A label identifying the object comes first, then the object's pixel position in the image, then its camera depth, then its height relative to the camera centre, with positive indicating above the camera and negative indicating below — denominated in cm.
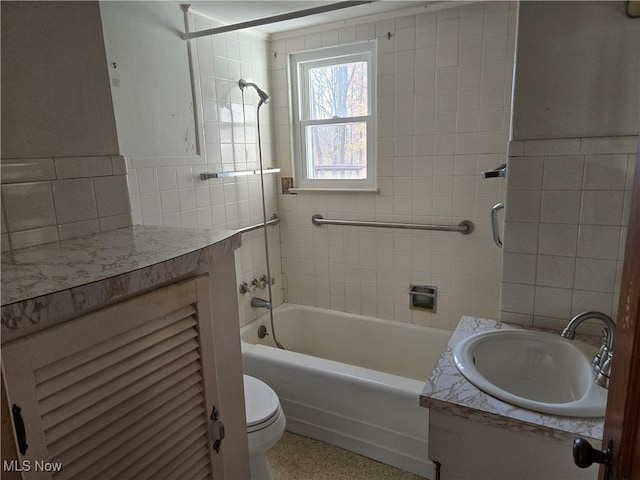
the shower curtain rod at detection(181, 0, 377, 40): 163 +63
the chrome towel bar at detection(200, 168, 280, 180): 227 -6
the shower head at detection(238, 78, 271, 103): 236 +45
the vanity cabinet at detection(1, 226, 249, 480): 60 -34
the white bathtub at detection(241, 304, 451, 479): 183 -118
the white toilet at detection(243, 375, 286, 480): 151 -99
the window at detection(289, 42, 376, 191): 257 +28
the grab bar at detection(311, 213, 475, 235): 236 -42
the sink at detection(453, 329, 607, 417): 131 -72
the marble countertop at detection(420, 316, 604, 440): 102 -68
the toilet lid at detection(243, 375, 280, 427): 155 -96
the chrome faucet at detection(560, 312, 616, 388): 116 -59
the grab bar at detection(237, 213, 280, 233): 259 -42
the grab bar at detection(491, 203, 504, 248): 180 -32
